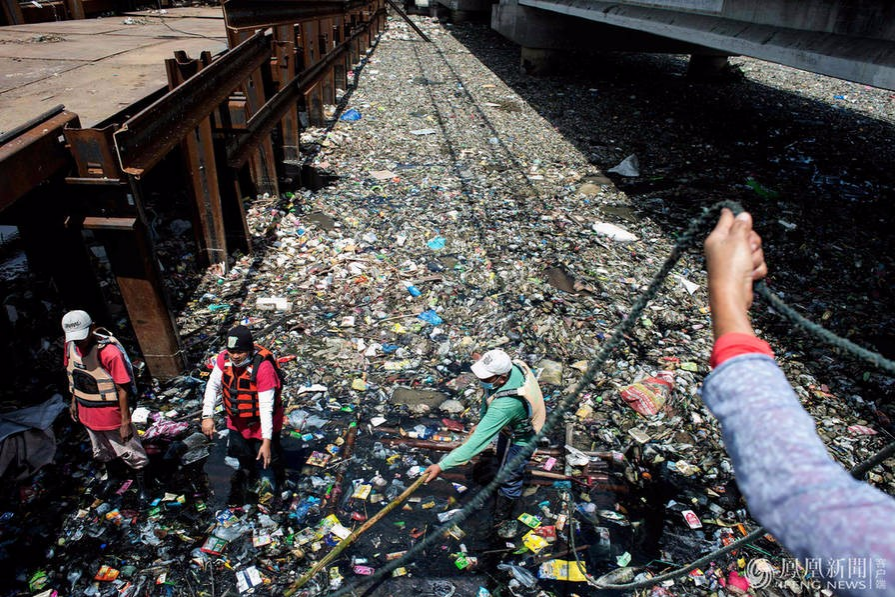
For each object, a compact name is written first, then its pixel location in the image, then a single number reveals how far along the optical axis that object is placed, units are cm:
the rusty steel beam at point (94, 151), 365
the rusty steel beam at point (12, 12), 959
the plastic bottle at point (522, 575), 333
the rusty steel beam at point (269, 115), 628
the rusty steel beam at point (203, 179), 529
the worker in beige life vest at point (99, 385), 336
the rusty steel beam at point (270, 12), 637
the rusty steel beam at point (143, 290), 398
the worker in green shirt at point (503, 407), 325
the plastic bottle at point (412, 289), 606
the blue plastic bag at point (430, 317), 564
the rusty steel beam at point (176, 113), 392
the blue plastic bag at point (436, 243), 698
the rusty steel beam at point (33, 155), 320
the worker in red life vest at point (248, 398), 344
